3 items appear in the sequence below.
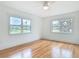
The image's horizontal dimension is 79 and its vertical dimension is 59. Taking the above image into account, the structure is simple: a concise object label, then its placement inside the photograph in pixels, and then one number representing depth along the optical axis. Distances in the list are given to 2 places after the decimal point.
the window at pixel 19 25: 2.74
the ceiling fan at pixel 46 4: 2.03
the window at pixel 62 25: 3.41
